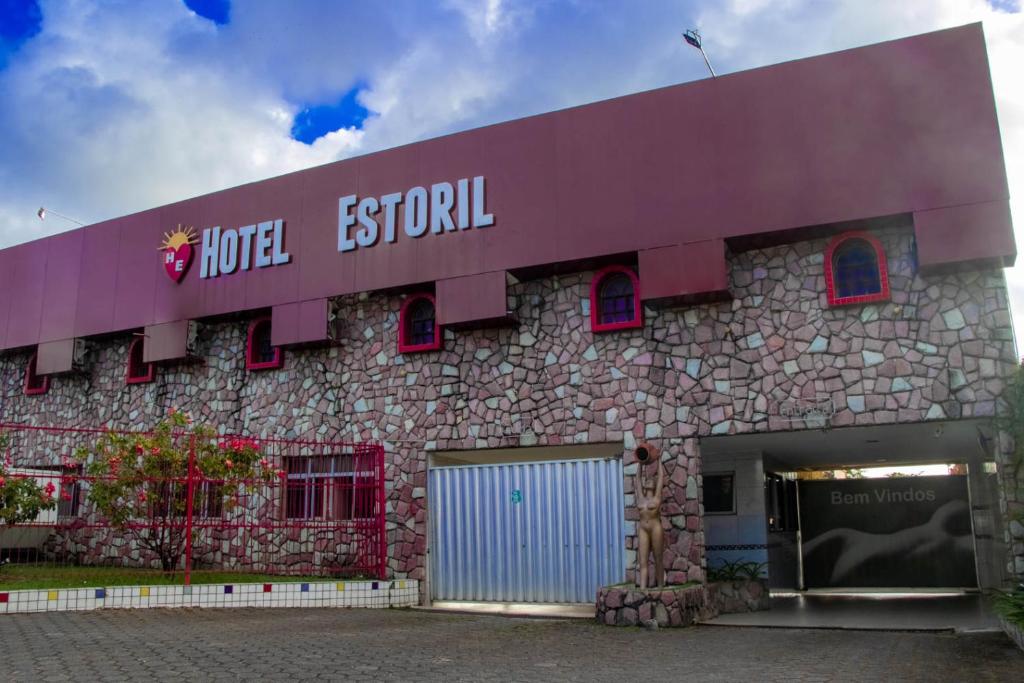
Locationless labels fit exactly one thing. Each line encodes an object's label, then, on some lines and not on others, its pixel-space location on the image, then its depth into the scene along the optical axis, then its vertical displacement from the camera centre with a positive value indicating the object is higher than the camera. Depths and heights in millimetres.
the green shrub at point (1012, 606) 8062 -1107
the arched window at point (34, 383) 17516 +2523
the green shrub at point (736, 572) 12336 -1124
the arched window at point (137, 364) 16219 +2651
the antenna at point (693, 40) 12680 +6712
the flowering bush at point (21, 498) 10992 +99
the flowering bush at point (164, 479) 11688 +342
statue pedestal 9836 -1244
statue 10406 -261
